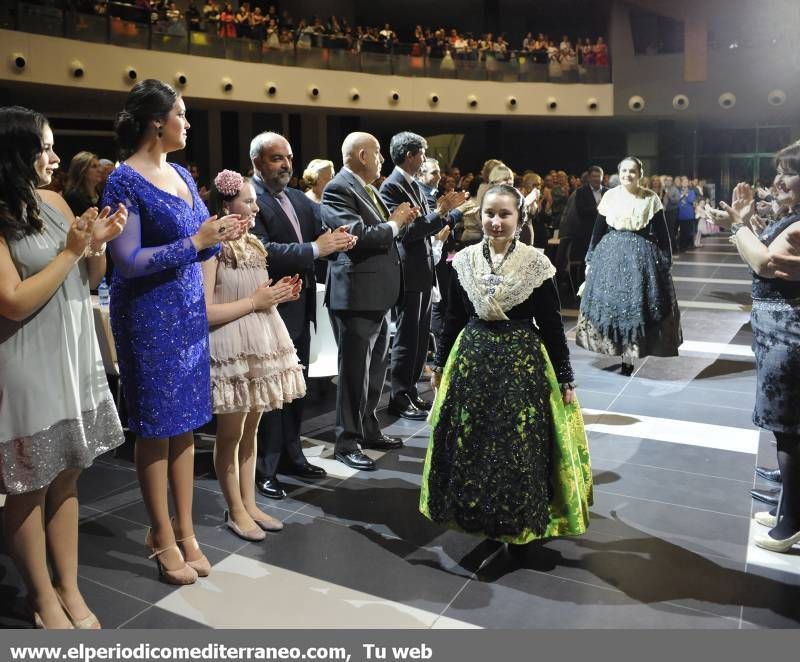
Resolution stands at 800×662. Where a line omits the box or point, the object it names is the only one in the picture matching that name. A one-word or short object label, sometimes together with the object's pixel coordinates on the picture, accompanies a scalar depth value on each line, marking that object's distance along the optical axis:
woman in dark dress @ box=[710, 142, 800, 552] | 2.77
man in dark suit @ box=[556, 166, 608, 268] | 8.07
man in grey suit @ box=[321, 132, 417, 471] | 3.64
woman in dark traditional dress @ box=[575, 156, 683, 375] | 5.15
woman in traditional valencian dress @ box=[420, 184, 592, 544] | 2.63
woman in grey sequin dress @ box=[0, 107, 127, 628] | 2.11
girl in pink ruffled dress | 2.81
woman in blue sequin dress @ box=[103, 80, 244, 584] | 2.42
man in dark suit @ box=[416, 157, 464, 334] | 5.00
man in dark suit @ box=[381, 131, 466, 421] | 4.09
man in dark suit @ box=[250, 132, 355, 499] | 3.22
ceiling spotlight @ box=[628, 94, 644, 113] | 19.02
